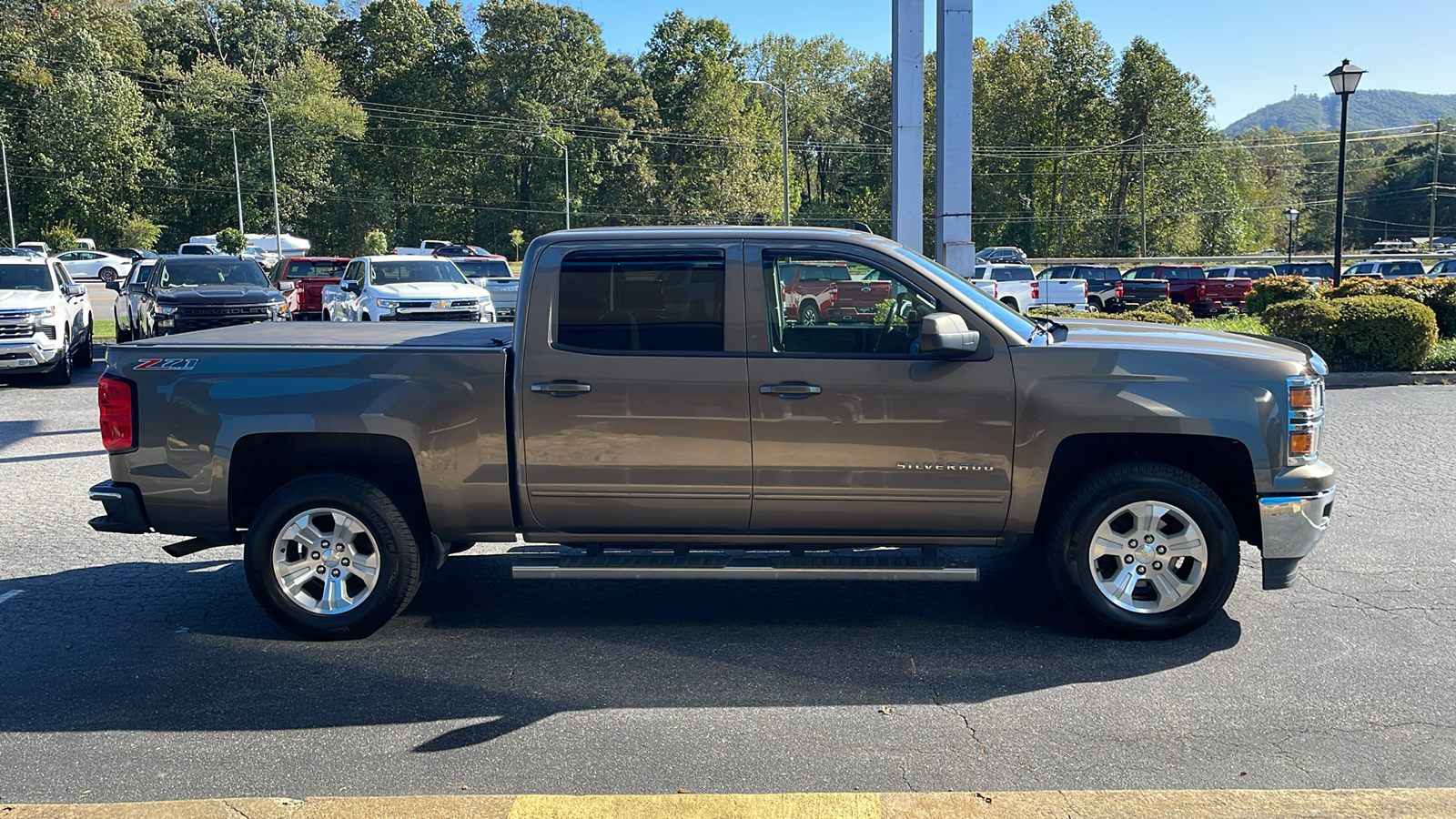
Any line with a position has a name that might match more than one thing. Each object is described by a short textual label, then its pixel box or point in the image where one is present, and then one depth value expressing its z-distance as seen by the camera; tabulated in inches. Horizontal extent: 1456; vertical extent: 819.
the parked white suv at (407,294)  737.6
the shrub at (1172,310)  875.6
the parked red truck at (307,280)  981.2
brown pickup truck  206.2
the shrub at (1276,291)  845.2
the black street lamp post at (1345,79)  906.7
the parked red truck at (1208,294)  1384.1
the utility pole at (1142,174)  2960.1
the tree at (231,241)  2198.6
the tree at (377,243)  2551.7
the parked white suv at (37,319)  596.1
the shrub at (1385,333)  599.8
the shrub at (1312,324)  610.2
